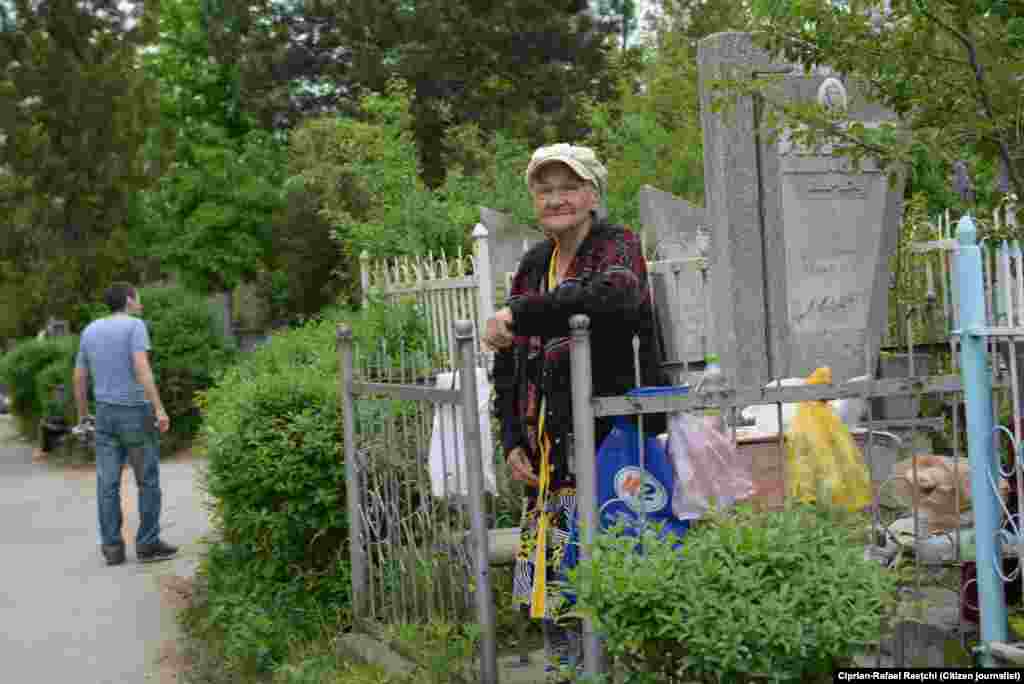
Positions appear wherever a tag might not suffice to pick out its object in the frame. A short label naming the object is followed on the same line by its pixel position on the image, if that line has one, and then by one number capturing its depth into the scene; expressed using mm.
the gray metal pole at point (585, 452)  3574
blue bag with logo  3709
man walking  8820
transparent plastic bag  3639
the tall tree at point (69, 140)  19406
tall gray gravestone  8297
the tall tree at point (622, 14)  28047
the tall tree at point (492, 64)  26391
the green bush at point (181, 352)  15852
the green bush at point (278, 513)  6145
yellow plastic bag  3781
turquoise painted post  3592
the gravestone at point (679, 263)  9922
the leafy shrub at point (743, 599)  3018
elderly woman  3867
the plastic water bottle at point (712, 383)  3626
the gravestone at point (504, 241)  10992
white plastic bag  4609
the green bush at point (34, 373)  17817
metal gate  4328
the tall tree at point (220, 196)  30750
